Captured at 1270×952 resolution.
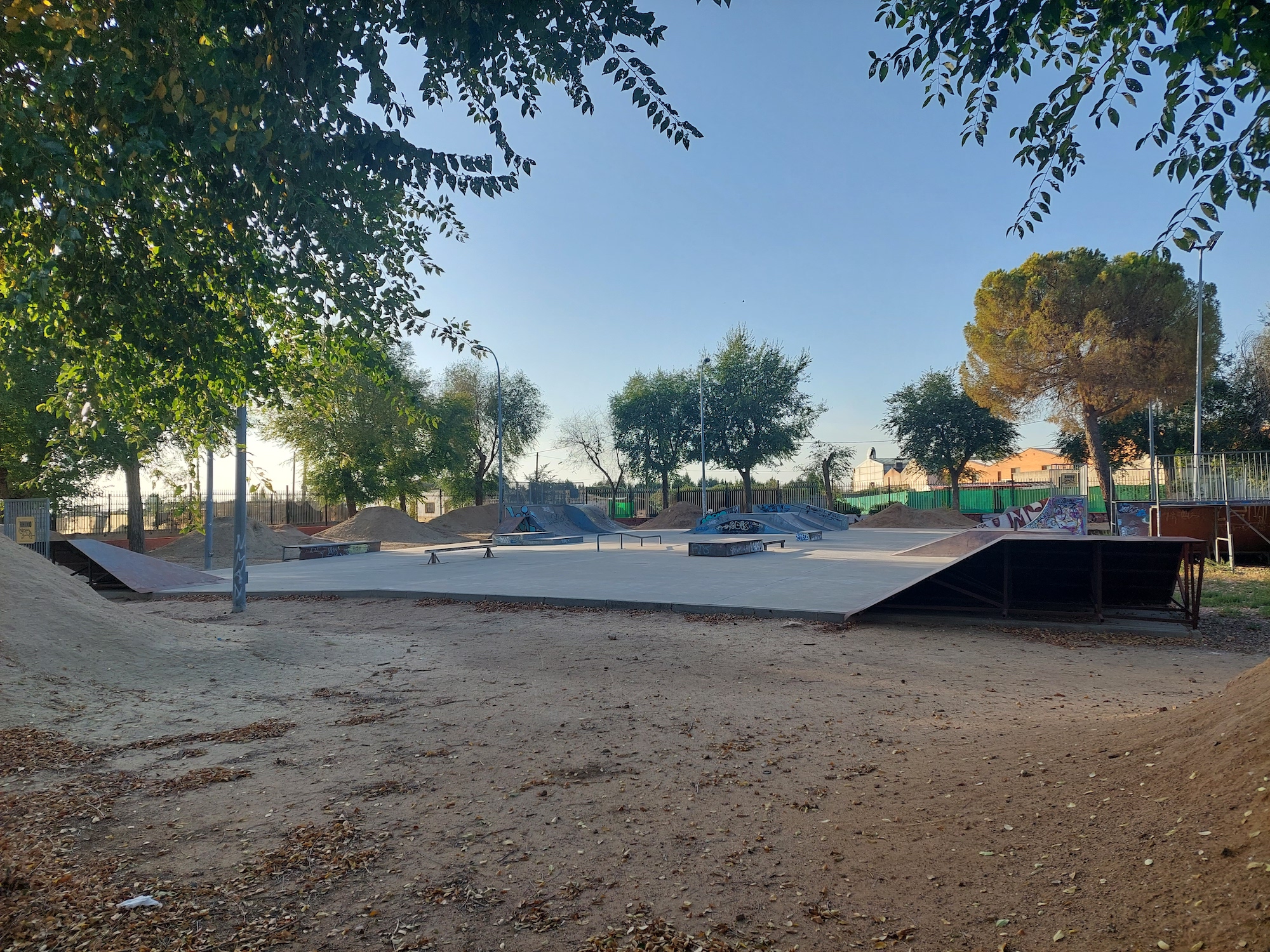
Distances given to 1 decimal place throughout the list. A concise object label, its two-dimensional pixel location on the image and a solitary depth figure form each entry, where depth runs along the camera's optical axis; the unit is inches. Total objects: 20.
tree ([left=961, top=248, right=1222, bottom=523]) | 1288.1
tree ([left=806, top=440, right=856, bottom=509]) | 2177.7
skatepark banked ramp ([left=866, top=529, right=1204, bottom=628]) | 364.2
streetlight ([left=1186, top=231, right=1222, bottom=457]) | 985.5
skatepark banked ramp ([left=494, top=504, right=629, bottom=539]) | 1380.4
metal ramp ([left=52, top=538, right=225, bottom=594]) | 631.2
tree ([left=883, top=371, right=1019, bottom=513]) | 1910.7
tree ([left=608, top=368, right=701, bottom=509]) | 2119.8
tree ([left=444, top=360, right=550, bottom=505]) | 2043.6
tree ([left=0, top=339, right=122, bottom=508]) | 877.2
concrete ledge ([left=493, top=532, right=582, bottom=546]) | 1200.8
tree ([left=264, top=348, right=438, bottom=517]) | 1606.8
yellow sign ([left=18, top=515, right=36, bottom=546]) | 725.3
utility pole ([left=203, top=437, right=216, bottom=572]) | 729.0
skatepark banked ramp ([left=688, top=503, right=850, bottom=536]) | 1374.3
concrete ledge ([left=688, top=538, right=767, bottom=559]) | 841.5
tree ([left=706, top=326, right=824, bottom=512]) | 2021.4
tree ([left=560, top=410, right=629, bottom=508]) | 2298.2
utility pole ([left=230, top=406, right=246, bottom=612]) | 455.2
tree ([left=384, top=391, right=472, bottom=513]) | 1686.8
